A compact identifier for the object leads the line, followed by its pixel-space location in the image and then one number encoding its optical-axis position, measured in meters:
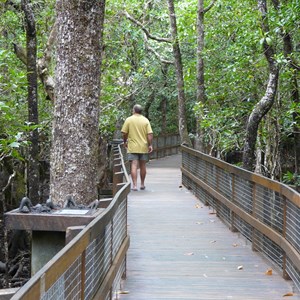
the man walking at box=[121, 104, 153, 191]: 12.62
